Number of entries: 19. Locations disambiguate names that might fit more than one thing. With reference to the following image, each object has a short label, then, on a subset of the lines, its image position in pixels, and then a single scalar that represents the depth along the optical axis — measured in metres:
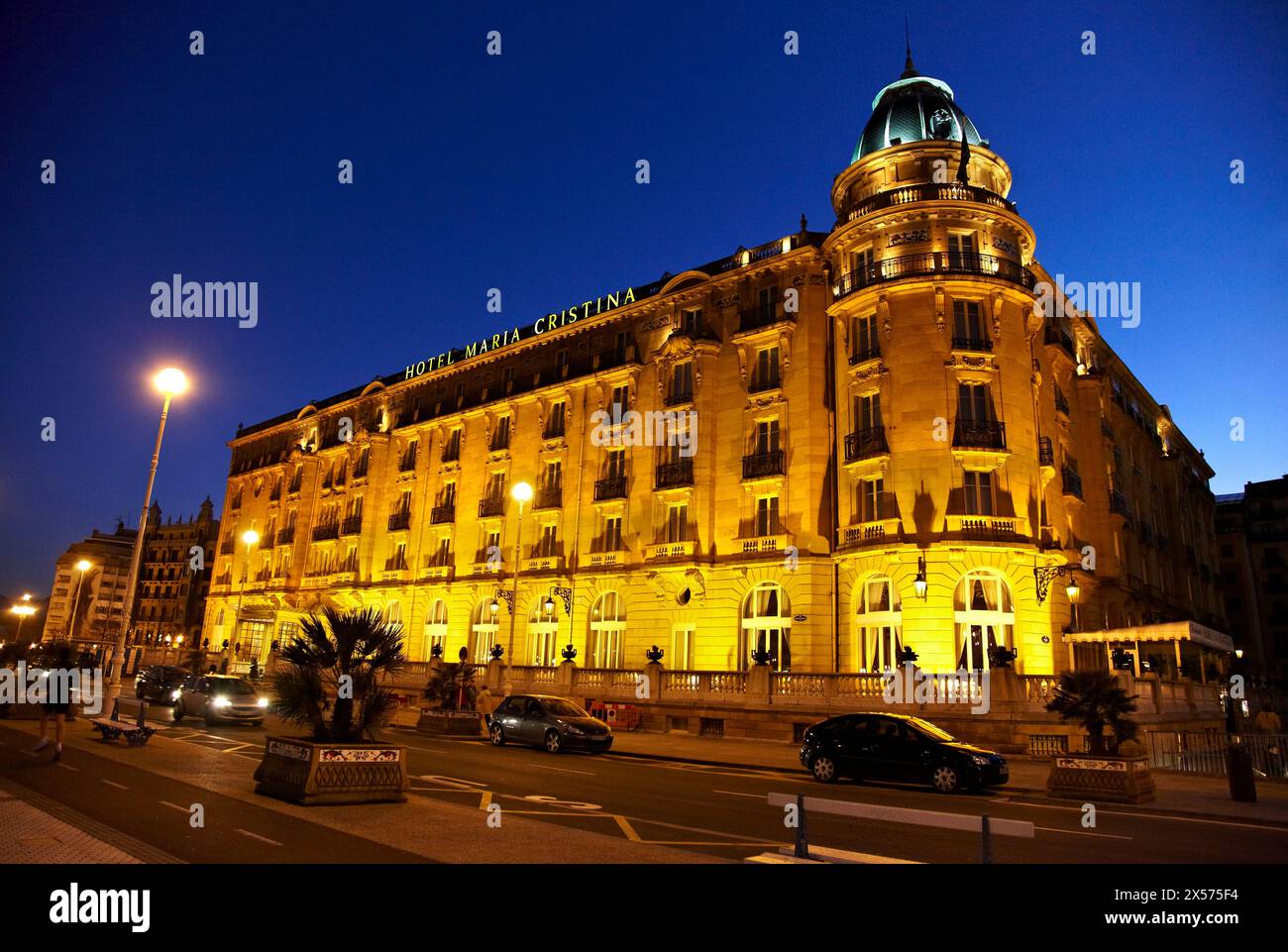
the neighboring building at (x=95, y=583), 129.50
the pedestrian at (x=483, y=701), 30.79
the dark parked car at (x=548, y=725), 21.89
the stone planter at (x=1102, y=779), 15.12
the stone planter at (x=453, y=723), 26.86
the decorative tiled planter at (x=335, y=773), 10.83
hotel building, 28.50
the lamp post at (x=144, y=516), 18.39
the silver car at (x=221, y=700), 25.47
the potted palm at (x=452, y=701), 26.98
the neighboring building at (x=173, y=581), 102.94
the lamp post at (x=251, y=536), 49.81
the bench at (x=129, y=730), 17.69
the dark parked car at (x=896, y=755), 16.11
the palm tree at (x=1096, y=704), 15.91
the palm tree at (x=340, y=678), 11.52
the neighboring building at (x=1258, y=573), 73.06
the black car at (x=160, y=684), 33.72
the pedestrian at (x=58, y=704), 15.10
